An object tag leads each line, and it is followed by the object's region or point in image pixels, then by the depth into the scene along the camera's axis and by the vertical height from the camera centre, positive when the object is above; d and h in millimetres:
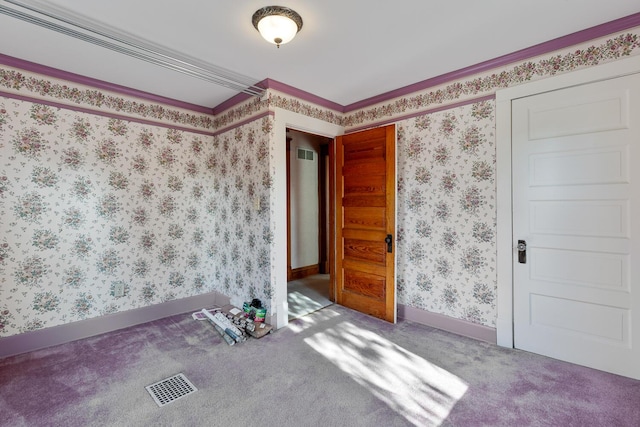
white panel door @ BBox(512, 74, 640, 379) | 2064 -143
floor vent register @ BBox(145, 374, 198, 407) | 1934 -1265
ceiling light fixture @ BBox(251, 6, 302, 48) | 1896 +1263
